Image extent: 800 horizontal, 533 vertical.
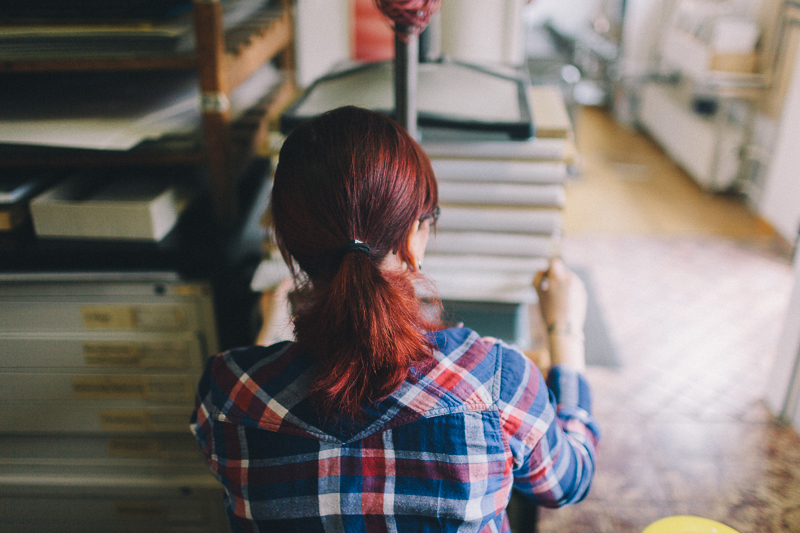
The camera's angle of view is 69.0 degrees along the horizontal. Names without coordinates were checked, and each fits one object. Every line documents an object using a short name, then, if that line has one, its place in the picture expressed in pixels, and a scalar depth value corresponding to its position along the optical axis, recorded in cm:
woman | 65
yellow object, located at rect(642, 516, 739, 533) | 72
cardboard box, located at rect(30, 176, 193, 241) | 102
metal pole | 76
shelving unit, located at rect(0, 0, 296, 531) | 102
